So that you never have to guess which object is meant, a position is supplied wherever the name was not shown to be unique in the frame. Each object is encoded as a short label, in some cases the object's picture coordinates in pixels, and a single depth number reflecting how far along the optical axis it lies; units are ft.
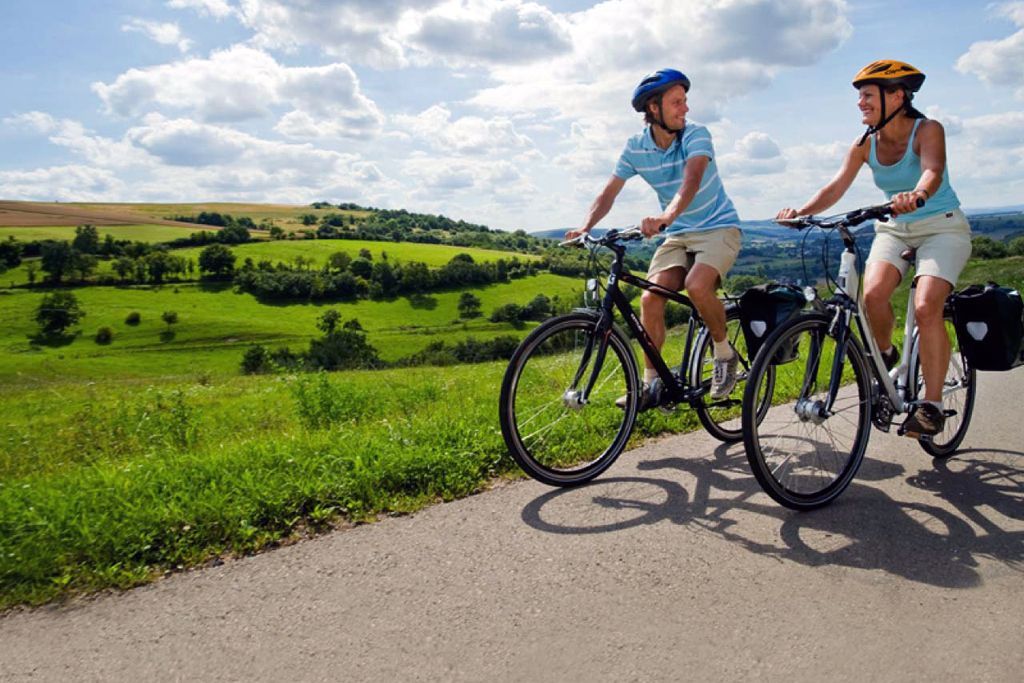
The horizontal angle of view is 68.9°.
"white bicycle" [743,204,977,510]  12.94
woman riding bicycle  13.91
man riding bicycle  15.37
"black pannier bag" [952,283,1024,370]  14.43
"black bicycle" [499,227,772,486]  14.32
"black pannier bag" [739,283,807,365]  15.02
